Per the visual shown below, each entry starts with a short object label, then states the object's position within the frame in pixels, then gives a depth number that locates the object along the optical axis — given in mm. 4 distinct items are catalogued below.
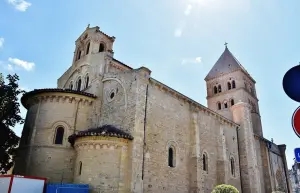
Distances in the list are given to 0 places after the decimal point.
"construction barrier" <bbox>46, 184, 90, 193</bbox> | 14070
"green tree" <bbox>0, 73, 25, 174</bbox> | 17406
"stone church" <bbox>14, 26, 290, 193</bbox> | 15758
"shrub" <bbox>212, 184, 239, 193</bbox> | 15930
